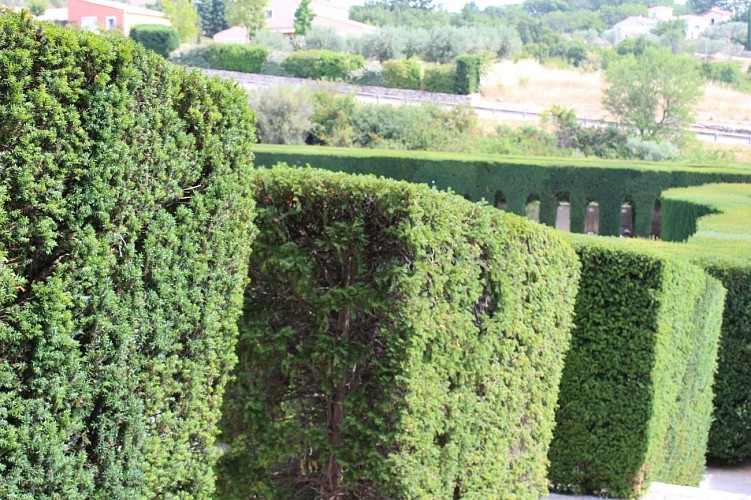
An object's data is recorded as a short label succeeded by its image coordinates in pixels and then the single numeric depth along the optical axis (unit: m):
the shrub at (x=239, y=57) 56.50
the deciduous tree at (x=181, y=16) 77.25
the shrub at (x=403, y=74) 52.59
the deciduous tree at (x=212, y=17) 97.62
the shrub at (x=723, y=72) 65.79
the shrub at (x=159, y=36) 59.94
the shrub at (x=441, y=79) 52.50
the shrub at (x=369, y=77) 53.94
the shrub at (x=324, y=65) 53.99
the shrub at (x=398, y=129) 35.12
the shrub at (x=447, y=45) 63.62
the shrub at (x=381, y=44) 63.50
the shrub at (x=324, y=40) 64.12
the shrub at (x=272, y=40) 63.97
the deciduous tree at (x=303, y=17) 78.94
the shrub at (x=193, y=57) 57.69
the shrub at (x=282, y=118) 35.59
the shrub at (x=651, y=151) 35.72
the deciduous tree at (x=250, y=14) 82.06
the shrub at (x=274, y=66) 56.06
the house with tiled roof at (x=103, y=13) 71.12
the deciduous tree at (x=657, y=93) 39.38
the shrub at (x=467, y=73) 51.56
